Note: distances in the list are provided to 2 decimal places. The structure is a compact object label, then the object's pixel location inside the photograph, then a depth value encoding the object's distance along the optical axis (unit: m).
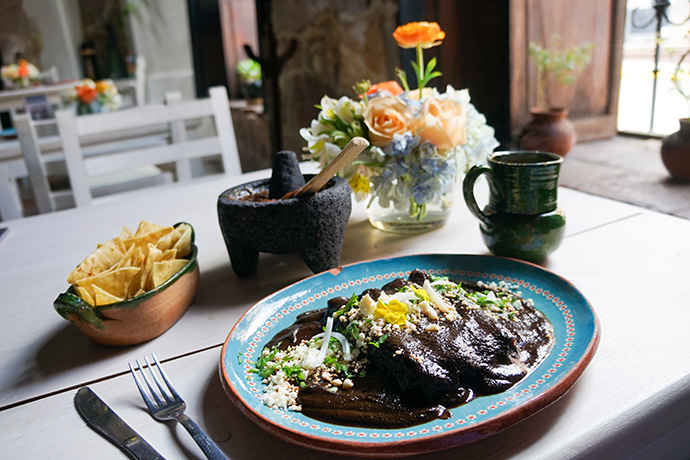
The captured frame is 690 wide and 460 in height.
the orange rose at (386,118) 0.86
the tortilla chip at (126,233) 0.84
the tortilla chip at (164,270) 0.70
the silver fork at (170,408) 0.47
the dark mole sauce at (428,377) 0.50
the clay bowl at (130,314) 0.64
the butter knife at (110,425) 0.49
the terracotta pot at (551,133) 1.46
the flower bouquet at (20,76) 4.37
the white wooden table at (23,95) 3.87
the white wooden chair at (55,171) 1.59
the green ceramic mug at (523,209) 0.78
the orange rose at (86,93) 3.57
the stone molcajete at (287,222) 0.77
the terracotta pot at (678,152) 1.25
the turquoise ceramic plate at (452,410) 0.45
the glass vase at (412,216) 0.97
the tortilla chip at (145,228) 0.82
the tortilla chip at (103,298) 0.65
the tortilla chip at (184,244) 0.78
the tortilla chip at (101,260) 0.71
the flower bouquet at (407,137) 0.87
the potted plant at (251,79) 3.52
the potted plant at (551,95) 1.46
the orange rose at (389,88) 0.97
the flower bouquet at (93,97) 3.59
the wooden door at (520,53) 1.51
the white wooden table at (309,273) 0.50
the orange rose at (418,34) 0.90
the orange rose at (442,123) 0.86
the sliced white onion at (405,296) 0.61
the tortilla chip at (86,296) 0.65
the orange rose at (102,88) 3.67
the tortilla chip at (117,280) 0.68
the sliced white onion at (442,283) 0.67
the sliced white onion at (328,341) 0.57
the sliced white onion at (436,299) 0.60
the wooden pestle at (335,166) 0.73
